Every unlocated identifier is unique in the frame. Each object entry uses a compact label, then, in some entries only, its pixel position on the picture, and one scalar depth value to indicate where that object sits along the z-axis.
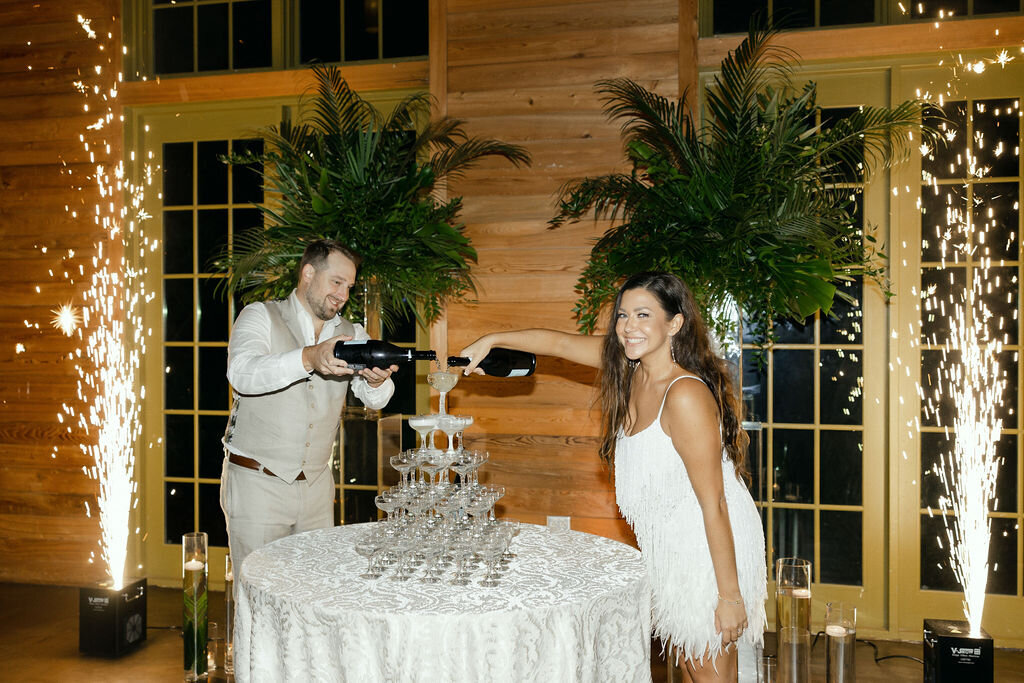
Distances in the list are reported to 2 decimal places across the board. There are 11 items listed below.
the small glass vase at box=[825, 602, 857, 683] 3.10
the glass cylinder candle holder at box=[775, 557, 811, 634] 3.20
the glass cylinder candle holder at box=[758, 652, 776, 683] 3.44
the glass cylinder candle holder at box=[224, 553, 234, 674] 3.50
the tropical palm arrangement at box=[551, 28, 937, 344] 3.22
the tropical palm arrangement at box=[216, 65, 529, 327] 3.66
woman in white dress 2.15
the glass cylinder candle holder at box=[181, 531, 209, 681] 3.43
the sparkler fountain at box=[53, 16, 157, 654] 4.83
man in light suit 3.02
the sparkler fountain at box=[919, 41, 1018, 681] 4.04
